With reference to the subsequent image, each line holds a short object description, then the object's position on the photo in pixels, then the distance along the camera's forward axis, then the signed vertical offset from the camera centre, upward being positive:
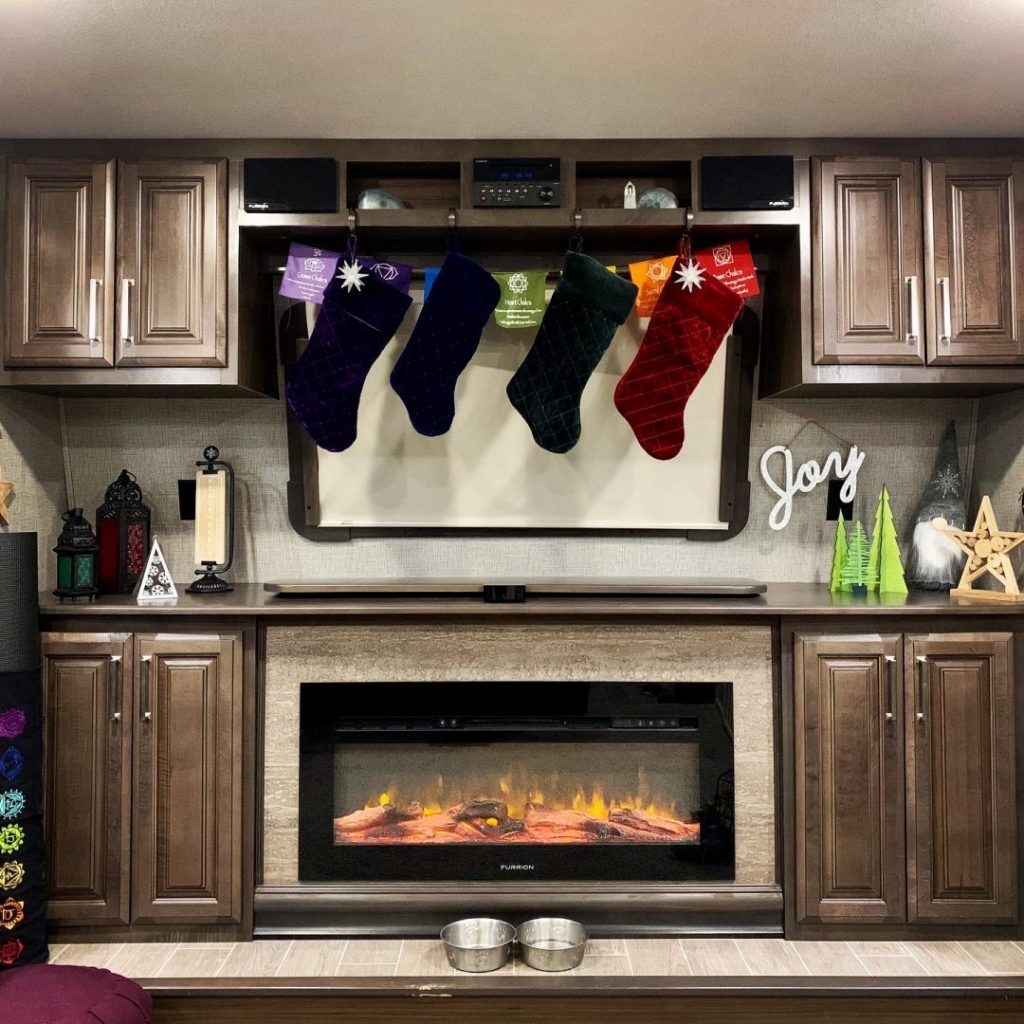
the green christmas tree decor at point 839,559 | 2.63 -0.10
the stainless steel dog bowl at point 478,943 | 2.12 -1.07
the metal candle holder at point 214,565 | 2.57 -0.11
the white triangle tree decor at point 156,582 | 2.43 -0.15
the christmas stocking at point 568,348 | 2.38 +0.52
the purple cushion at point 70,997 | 1.73 -0.98
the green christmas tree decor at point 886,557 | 2.60 -0.09
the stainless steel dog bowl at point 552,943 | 2.11 -1.07
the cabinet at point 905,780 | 2.27 -0.68
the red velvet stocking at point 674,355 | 2.43 +0.50
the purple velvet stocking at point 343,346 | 2.43 +0.53
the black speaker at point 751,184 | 2.42 +0.98
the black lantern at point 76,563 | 2.45 -0.09
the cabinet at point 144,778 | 2.28 -0.67
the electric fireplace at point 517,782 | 2.36 -0.72
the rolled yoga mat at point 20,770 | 2.12 -0.61
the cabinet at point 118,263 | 2.44 +0.77
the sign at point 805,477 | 2.75 +0.16
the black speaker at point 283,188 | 2.43 +0.98
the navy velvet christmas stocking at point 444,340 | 2.40 +0.54
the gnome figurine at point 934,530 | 2.63 +0.01
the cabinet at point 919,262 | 2.43 +0.76
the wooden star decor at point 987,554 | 2.39 -0.08
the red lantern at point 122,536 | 2.60 -0.02
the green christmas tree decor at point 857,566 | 2.61 -0.12
